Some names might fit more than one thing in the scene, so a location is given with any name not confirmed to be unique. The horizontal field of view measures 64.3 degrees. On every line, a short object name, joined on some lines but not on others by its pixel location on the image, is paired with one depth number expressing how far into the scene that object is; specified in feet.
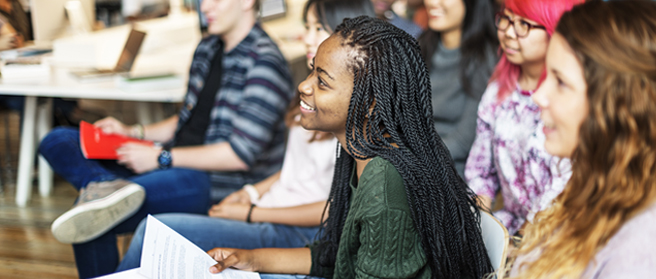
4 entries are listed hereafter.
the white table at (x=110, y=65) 7.47
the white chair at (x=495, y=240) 2.90
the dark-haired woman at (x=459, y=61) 5.78
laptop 8.33
